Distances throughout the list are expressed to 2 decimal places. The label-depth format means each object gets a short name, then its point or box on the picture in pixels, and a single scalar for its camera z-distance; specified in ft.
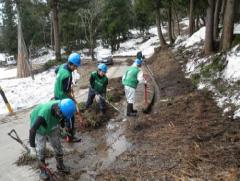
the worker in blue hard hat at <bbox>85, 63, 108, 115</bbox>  20.06
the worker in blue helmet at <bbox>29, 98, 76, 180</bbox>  11.66
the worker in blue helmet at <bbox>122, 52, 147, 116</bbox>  20.10
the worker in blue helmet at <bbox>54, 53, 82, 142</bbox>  15.45
